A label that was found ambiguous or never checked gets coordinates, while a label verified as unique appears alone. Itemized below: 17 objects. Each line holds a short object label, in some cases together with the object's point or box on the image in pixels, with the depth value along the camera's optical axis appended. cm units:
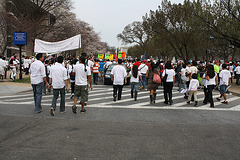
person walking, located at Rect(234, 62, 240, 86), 1847
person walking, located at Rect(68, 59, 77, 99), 1091
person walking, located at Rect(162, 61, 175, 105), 964
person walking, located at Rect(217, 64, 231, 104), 1023
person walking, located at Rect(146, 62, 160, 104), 999
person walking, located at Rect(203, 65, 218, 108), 937
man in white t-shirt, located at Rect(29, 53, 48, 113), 775
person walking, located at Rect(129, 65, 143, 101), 1096
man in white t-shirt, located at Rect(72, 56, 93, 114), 779
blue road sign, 1830
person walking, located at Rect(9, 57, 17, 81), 1788
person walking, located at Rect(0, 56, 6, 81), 1710
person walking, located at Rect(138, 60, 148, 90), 1375
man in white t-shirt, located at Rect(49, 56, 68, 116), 757
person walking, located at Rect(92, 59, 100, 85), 1661
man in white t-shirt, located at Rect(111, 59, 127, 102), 1032
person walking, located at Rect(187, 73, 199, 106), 971
